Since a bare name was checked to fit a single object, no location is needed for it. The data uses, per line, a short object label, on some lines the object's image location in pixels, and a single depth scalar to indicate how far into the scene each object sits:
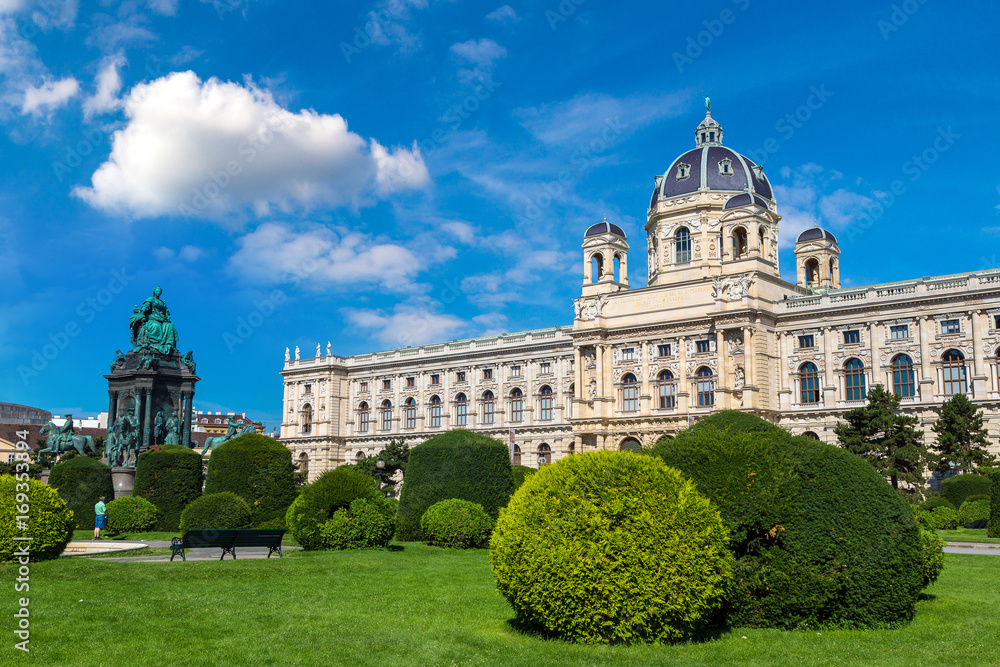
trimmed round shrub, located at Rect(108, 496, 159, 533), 31.89
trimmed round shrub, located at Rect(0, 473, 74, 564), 18.72
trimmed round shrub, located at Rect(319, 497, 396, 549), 24.64
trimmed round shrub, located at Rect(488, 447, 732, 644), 12.25
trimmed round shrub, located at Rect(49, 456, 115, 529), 32.81
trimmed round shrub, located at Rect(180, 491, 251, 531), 27.89
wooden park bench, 21.64
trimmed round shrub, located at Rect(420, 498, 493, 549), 27.20
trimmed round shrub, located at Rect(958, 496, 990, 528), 40.25
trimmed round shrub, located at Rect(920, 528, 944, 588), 15.62
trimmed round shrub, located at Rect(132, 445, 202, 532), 34.34
